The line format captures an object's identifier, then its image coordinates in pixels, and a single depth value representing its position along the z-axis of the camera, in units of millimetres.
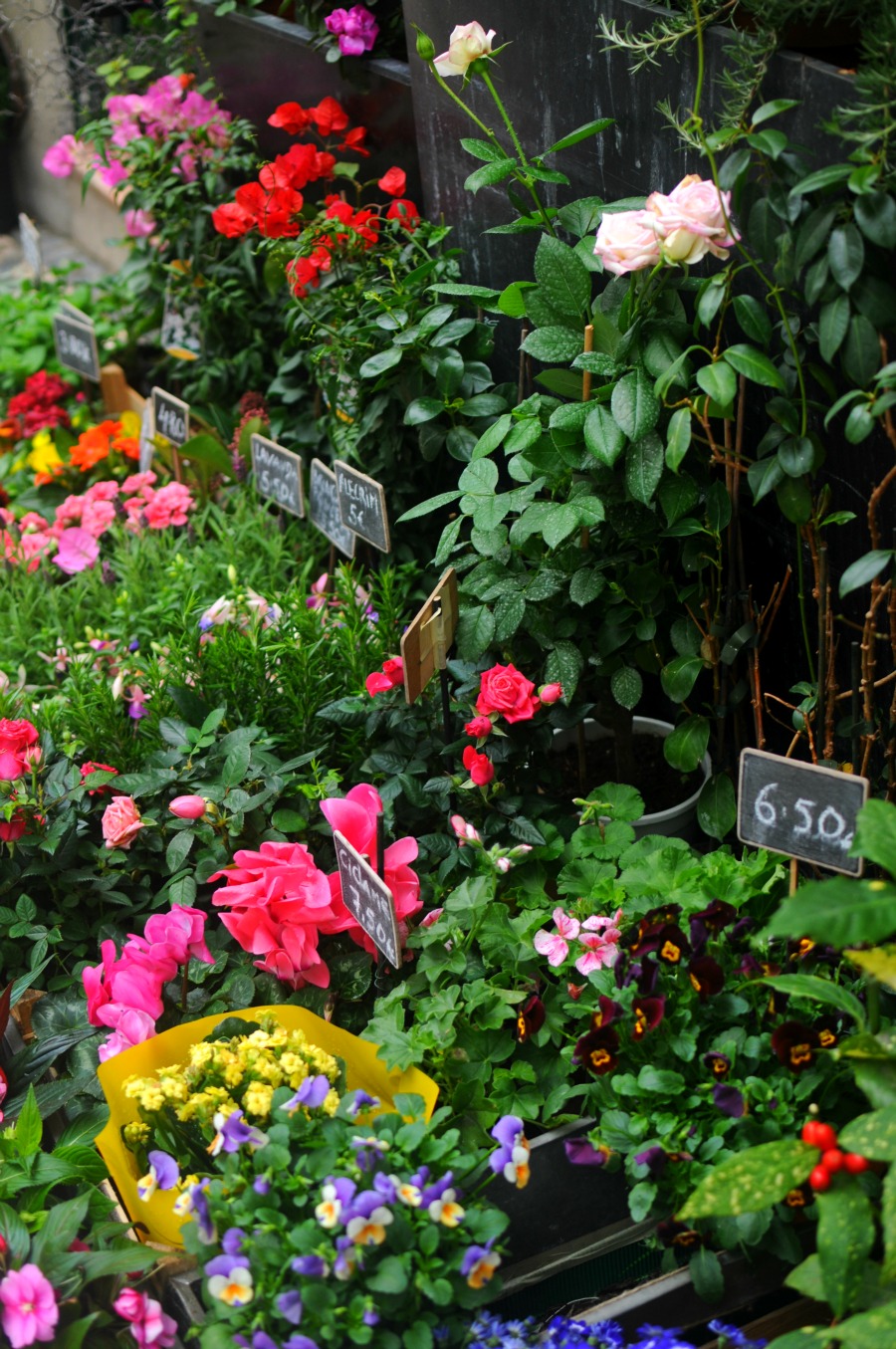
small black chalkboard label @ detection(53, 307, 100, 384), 3934
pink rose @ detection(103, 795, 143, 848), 2753
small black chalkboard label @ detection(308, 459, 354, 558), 3139
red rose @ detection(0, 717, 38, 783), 2780
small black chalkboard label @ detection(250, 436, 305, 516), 3247
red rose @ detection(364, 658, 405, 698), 2852
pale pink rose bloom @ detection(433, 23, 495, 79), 2729
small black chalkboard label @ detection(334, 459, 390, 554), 2994
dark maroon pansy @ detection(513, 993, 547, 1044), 2594
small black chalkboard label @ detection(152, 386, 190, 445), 3455
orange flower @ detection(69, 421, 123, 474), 3770
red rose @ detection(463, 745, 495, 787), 2743
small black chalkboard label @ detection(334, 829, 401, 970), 2615
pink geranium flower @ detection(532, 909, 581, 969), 2643
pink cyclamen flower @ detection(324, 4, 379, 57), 3241
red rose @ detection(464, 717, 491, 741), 2755
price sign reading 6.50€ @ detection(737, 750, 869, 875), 2566
